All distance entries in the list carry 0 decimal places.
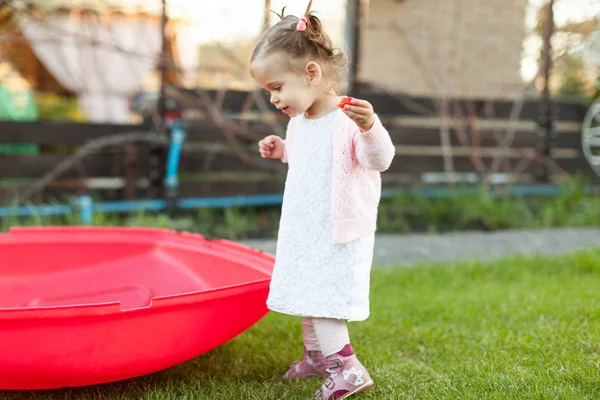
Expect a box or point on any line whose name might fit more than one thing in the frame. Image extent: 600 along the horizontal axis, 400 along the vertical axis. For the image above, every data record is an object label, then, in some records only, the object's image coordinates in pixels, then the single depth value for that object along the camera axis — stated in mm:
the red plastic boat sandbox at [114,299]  1453
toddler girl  1610
